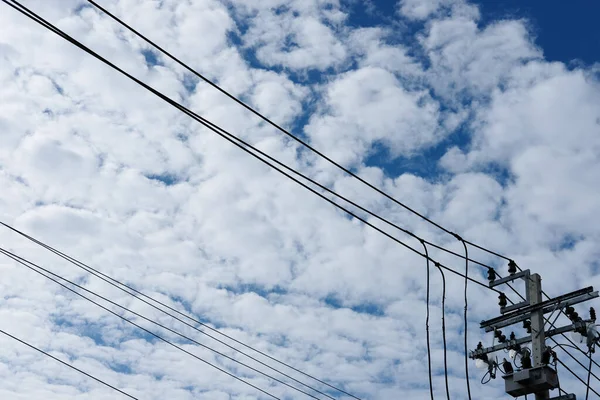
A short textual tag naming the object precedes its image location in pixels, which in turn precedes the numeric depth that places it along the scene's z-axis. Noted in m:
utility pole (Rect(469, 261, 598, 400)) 15.18
